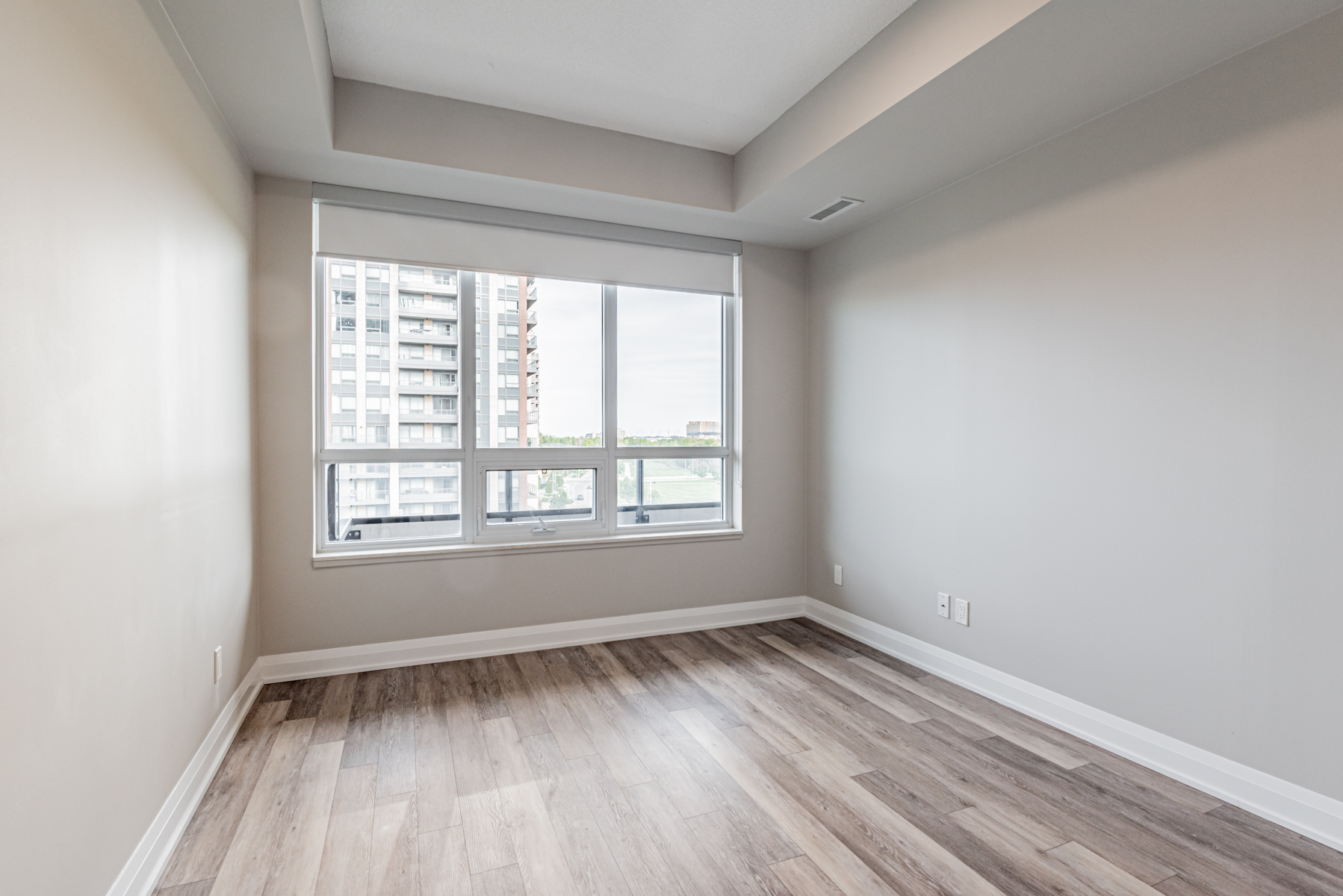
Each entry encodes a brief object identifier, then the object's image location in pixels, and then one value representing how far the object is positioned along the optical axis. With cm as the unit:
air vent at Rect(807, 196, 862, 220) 339
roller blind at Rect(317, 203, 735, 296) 322
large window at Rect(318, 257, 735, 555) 332
